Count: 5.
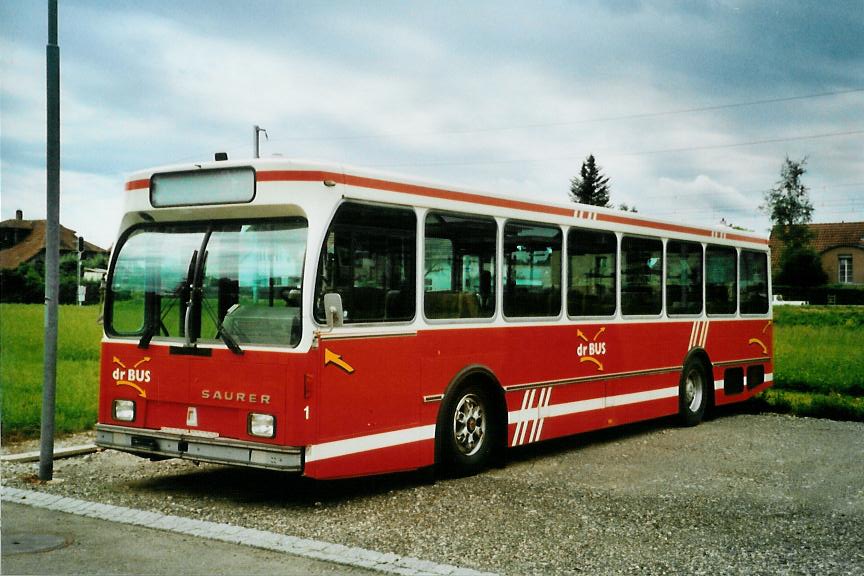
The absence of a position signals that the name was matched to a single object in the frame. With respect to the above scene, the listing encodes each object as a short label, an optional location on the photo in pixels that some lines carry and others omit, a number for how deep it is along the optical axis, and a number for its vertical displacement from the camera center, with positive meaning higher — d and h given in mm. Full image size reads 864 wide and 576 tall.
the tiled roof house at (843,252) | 87375 +4540
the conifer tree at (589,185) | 89438 +10859
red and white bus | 7785 -155
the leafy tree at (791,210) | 82125 +7881
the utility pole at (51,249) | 9047 +521
